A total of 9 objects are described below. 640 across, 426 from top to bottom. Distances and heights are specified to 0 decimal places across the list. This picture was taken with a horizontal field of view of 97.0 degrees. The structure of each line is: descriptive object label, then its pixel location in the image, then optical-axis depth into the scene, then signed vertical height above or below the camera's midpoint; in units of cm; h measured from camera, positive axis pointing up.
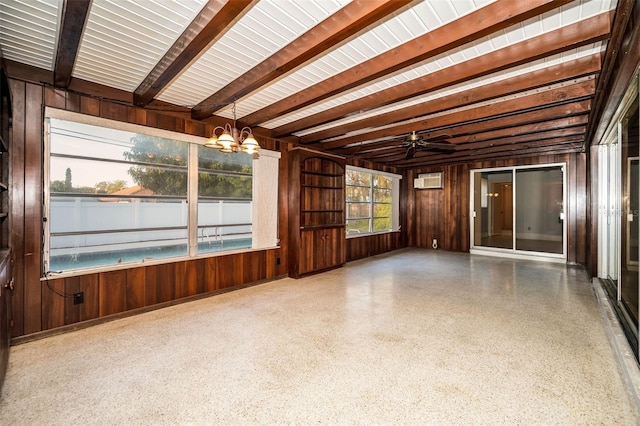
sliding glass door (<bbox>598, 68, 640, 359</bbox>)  286 +5
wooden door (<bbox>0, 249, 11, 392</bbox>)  198 -74
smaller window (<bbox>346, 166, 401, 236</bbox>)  708 +38
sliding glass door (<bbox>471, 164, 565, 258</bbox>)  736 +15
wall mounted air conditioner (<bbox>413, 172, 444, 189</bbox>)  834 +101
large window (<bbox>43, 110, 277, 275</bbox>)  309 +23
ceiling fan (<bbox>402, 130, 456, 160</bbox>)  441 +113
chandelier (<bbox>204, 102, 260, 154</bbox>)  316 +82
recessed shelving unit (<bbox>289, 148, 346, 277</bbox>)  521 +6
